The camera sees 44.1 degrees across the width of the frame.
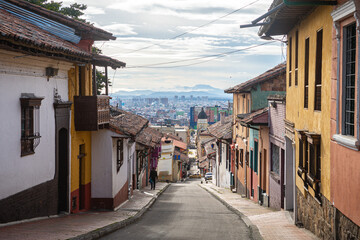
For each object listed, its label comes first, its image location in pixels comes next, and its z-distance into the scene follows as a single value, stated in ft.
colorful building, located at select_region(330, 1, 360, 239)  22.59
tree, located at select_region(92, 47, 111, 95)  99.55
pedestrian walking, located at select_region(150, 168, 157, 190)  92.17
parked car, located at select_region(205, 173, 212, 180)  182.39
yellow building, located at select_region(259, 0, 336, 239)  29.68
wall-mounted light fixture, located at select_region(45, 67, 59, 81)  41.04
